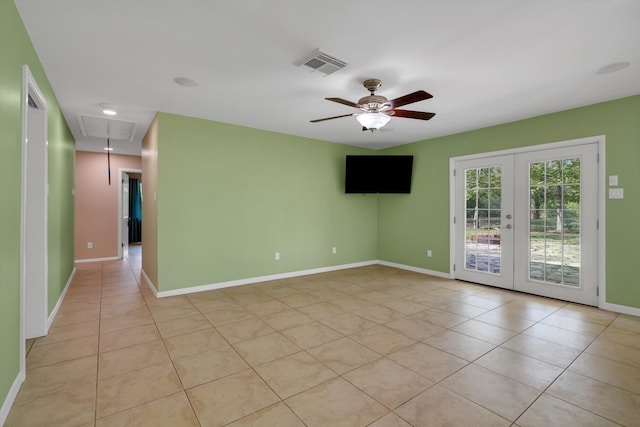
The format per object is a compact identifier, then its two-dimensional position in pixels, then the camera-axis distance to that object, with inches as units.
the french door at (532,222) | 151.3
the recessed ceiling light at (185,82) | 120.3
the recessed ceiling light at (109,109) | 150.5
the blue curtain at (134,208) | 407.8
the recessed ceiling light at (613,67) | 106.3
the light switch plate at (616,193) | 139.8
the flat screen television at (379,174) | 226.5
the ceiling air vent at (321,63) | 99.1
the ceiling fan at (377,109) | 114.0
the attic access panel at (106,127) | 176.1
